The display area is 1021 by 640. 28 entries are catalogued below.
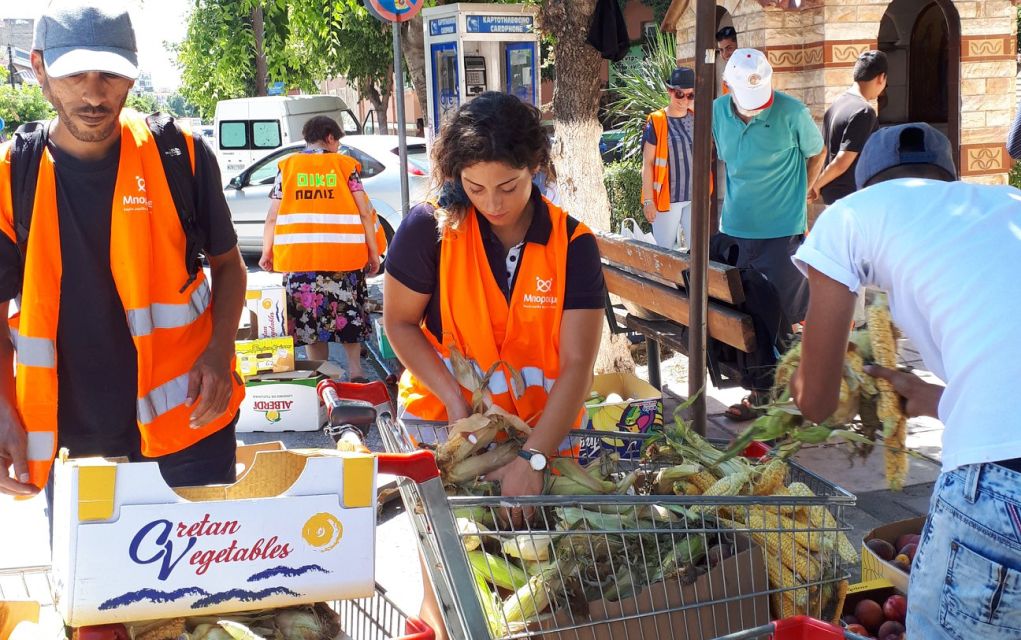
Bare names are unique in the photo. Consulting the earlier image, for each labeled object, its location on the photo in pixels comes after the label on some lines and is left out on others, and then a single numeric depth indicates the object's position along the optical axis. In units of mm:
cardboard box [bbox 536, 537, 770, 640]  2405
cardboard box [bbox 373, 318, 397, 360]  7211
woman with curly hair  2939
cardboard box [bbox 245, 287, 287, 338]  7367
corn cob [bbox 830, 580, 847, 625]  2703
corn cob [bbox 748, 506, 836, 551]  2609
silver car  13086
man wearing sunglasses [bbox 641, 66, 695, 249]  8594
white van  21156
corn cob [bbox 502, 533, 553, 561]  2436
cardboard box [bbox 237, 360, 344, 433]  6828
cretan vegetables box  1941
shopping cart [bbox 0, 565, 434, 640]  2180
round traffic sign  8102
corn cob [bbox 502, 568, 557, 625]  2391
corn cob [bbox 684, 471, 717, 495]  2795
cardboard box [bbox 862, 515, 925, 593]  3145
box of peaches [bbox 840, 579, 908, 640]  3020
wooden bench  5191
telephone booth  11719
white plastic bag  7492
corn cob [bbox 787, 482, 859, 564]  2609
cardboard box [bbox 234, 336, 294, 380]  6855
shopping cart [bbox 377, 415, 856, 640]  2318
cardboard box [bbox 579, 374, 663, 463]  5227
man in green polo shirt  6316
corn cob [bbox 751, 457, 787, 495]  2730
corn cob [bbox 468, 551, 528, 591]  2461
